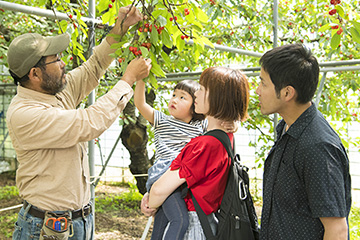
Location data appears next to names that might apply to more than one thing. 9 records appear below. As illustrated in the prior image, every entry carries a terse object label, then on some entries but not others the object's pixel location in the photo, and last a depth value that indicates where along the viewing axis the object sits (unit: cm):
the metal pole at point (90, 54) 216
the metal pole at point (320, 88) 301
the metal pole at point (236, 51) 288
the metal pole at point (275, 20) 321
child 176
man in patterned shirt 104
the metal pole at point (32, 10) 165
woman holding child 124
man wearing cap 152
